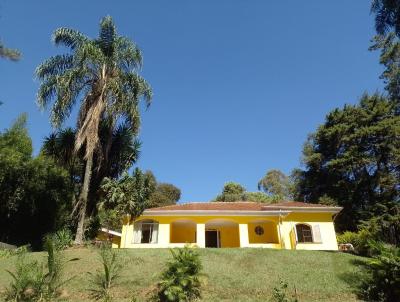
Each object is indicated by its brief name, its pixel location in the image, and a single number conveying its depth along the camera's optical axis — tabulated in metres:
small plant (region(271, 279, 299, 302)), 9.71
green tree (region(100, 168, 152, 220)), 20.12
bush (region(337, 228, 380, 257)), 19.57
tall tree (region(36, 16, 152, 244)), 19.89
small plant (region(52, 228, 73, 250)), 17.39
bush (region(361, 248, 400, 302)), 11.24
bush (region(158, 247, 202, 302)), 11.02
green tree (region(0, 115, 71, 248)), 20.70
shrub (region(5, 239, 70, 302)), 11.25
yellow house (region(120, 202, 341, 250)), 22.86
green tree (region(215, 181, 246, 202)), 49.31
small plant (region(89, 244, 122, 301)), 11.77
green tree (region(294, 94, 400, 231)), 32.00
